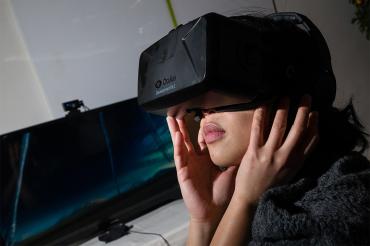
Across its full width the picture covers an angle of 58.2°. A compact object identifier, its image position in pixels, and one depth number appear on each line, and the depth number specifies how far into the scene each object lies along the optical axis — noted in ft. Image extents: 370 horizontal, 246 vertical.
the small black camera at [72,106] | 4.89
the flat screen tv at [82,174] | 4.36
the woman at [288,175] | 1.80
